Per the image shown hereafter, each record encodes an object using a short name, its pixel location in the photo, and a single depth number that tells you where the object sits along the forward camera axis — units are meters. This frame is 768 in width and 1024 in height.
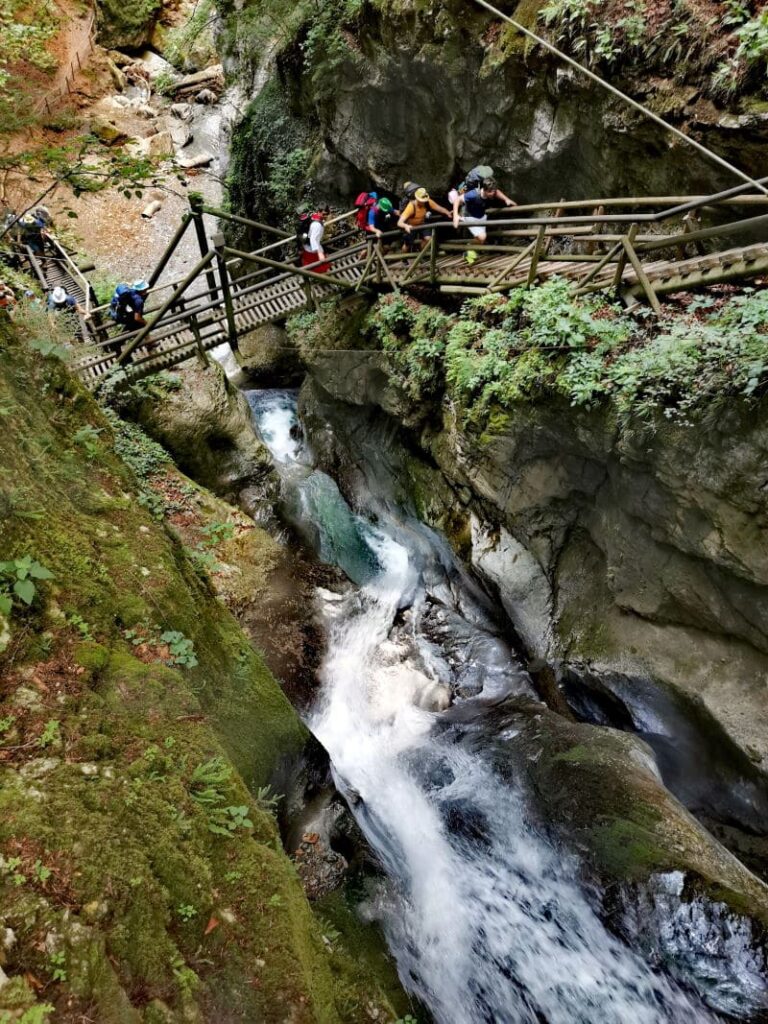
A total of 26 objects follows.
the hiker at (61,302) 11.21
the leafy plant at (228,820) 3.05
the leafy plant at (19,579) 2.93
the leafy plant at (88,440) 4.70
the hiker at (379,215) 9.53
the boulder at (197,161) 19.42
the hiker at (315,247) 10.25
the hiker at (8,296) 7.45
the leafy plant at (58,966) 2.08
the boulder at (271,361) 13.72
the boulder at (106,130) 18.97
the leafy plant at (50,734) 2.73
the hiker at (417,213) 8.86
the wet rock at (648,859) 4.30
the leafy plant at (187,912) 2.67
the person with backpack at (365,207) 9.68
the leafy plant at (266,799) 3.90
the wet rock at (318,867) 4.62
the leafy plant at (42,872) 2.29
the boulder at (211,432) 9.62
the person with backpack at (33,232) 14.48
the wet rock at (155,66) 22.06
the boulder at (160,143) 19.29
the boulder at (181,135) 20.45
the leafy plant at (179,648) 3.92
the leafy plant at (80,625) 3.37
